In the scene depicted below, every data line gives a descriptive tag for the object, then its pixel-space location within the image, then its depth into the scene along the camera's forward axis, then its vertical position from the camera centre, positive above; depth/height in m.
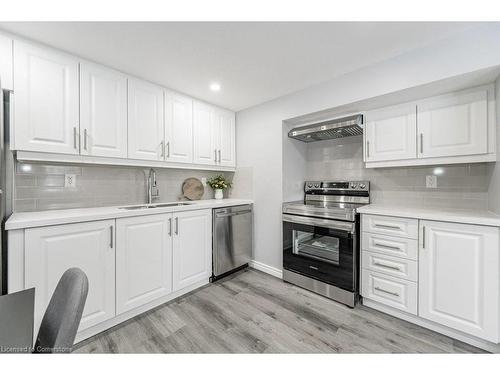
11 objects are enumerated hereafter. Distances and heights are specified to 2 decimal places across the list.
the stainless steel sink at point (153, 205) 2.06 -0.22
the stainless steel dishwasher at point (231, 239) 2.58 -0.68
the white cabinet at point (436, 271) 1.50 -0.69
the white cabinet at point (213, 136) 2.76 +0.70
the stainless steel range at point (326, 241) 2.08 -0.59
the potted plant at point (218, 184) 3.13 +0.03
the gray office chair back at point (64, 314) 0.55 -0.38
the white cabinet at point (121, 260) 1.45 -0.61
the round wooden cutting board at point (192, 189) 2.94 -0.04
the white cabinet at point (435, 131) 1.70 +0.49
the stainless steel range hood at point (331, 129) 2.19 +0.63
